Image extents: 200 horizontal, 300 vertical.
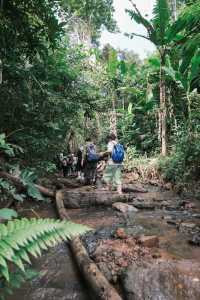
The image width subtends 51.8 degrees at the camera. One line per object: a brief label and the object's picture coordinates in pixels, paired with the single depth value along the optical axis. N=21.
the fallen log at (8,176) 2.77
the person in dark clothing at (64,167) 8.17
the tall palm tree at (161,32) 6.40
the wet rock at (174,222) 3.58
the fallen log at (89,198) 4.57
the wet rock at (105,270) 2.16
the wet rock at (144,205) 4.45
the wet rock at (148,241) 2.71
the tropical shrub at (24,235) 0.95
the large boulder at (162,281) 1.91
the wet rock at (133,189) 5.64
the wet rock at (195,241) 2.87
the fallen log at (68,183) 6.15
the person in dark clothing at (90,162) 5.82
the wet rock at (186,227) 3.34
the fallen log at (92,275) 1.73
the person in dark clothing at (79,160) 6.42
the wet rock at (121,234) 2.96
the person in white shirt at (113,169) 4.91
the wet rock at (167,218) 3.82
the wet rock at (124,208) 4.21
